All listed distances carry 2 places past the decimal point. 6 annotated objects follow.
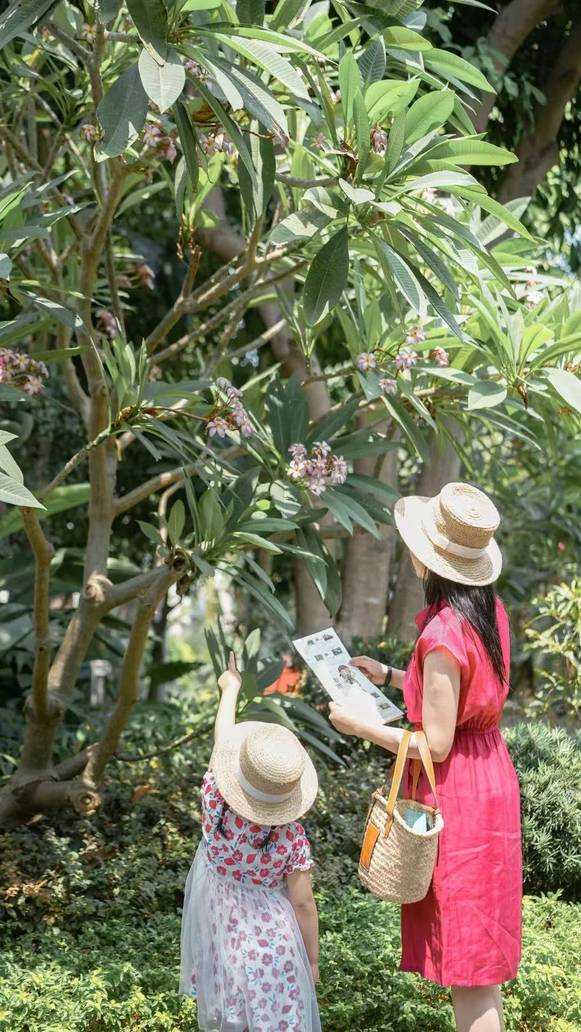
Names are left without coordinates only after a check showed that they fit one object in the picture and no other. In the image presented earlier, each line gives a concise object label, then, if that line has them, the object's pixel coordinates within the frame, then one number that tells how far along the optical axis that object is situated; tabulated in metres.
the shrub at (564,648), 4.77
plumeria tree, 2.52
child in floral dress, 2.37
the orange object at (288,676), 5.70
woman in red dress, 2.41
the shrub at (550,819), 3.81
